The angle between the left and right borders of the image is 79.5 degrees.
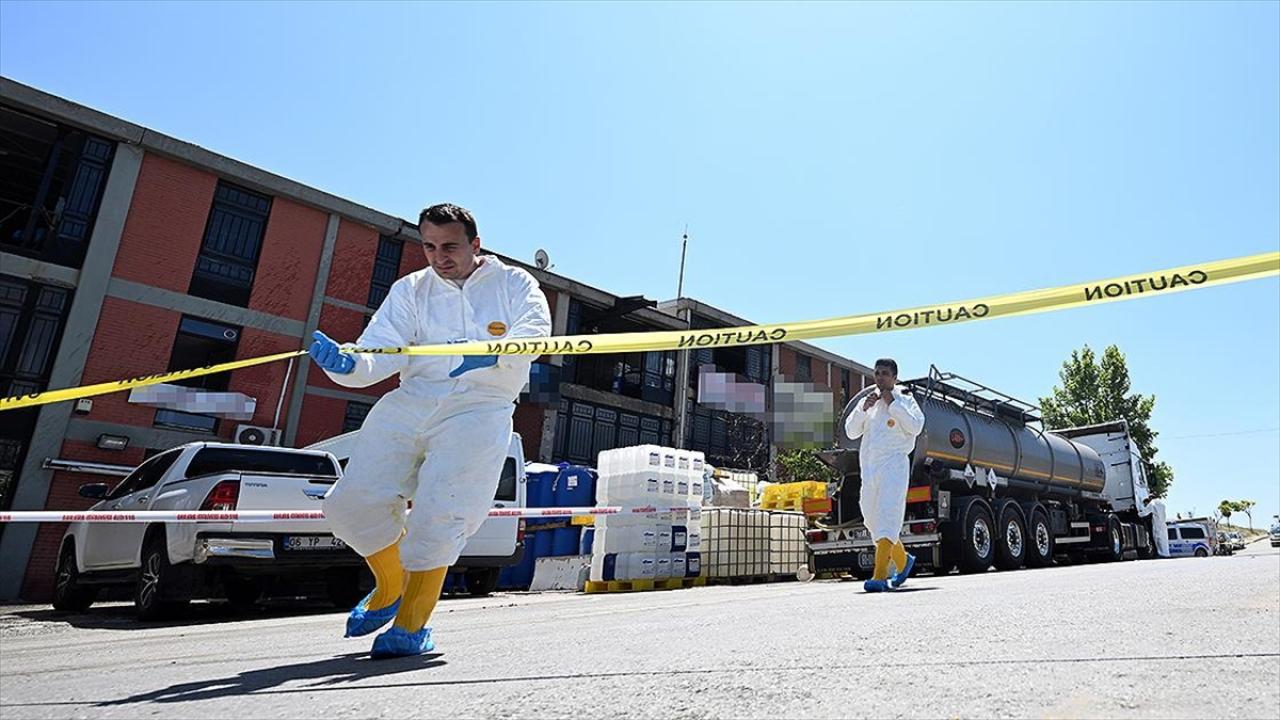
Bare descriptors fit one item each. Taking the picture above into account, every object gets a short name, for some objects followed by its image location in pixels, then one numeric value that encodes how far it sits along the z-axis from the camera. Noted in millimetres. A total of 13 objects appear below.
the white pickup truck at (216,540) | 6559
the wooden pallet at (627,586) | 11234
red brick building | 15125
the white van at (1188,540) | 32094
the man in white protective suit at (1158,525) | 19438
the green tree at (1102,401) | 40719
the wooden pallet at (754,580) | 12891
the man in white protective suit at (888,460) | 7195
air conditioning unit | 17406
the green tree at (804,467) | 27688
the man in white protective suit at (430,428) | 3051
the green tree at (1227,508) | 92625
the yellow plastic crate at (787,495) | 16109
